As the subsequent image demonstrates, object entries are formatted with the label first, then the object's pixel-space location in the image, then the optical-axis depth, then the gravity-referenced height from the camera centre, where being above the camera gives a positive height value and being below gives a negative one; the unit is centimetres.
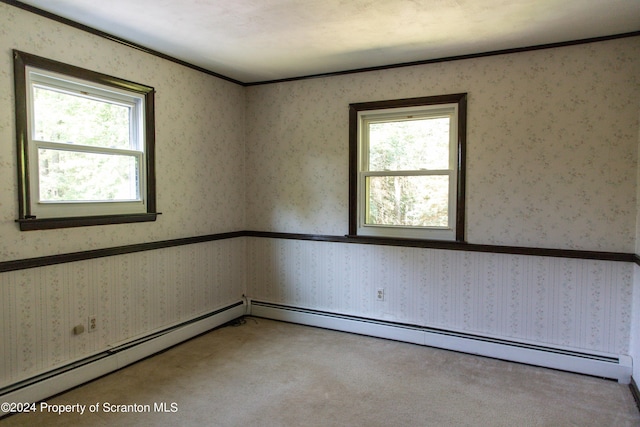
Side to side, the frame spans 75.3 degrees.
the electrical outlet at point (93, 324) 302 -94
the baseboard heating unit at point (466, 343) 312 -126
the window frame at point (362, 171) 356 +25
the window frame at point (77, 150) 259 +33
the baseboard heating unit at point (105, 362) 262 -123
